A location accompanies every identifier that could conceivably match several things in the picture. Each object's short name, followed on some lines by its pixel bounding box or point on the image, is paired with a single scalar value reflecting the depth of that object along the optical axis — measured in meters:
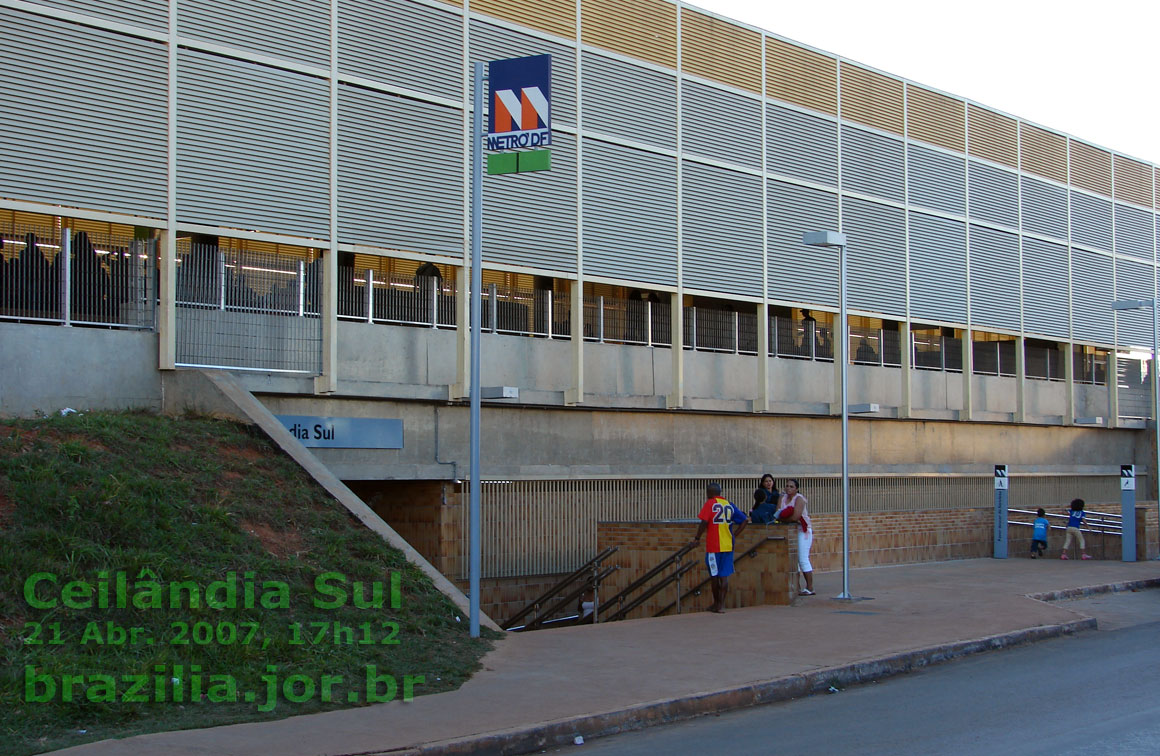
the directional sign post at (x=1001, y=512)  27.89
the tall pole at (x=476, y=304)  14.20
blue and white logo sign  14.44
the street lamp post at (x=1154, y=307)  31.06
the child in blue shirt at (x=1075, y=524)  27.31
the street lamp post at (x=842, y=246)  18.70
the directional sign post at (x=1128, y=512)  25.80
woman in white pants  19.02
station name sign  20.17
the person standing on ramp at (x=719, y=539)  16.64
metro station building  18.44
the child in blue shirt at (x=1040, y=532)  27.64
